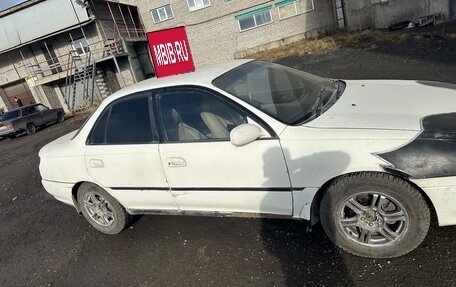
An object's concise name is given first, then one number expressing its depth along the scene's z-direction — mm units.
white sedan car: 2275
